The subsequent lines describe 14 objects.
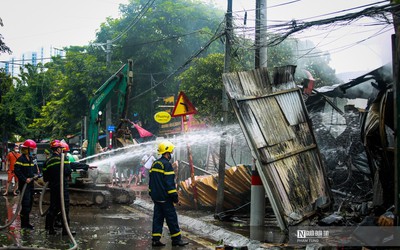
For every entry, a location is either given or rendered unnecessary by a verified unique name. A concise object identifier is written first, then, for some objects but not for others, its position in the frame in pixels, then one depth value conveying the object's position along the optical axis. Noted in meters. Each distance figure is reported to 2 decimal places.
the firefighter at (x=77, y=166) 15.24
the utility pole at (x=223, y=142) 12.09
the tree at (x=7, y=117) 46.20
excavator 15.54
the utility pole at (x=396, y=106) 7.08
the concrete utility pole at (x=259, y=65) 9.66
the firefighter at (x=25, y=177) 10.77
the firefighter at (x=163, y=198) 8.84
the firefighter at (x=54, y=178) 10.19
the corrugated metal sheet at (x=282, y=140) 8.99
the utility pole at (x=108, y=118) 26.50
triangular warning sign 12.62
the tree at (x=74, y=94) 32.43
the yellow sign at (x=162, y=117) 21.25
